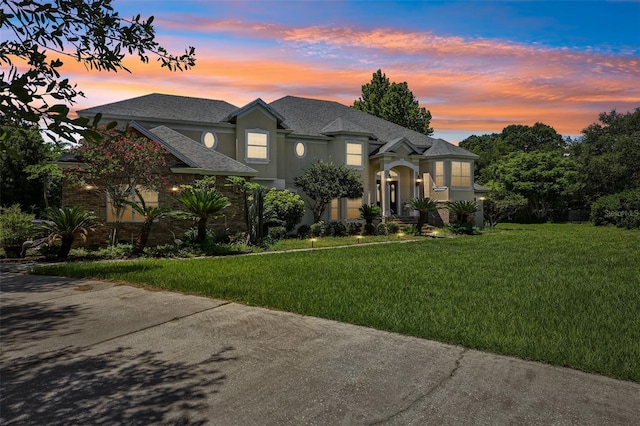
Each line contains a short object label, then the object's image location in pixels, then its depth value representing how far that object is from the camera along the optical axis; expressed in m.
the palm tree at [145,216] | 13.61
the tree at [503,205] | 32.06
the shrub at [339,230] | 22.33
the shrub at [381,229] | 23.36
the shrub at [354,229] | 23.09
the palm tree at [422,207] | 23.38
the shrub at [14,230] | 13.32
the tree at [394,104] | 41.66
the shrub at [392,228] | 23.86
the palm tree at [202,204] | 14.41
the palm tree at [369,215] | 23.22
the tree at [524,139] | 64.56
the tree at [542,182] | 37.91
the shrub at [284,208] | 19.47
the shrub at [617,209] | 28.03
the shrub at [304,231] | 21.25
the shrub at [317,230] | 21.39
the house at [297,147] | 18.89
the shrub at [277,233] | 19.09
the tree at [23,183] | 30.11
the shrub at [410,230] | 23.44
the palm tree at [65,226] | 12.53
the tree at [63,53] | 2.49
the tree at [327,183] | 21.75
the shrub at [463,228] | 23.53
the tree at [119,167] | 13.95
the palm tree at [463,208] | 23.66
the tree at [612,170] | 35.69
